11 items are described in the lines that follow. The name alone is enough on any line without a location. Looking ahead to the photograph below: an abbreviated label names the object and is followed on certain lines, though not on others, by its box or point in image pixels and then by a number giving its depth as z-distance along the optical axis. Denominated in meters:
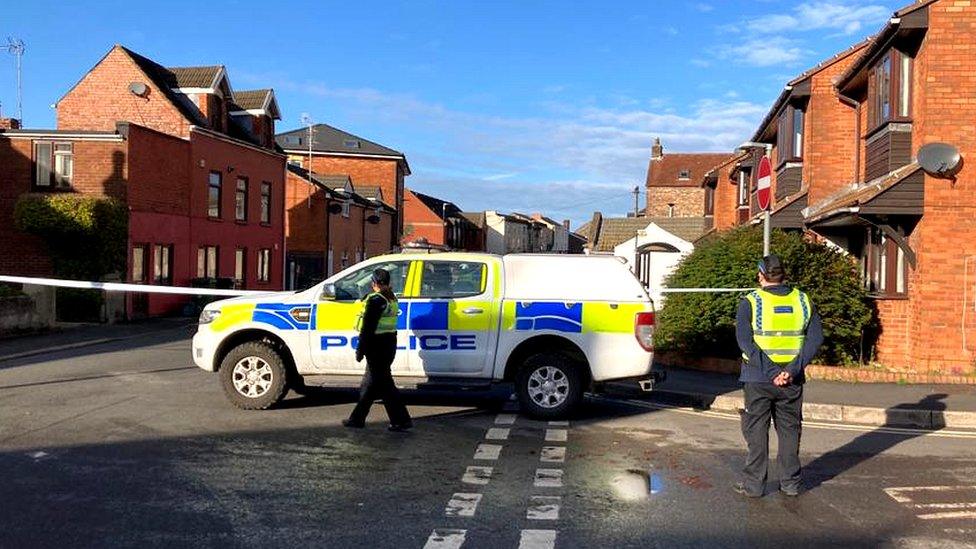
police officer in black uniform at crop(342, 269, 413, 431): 8.61
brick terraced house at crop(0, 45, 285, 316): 24.75
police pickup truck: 9.45
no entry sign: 11.41
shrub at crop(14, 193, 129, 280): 23.20
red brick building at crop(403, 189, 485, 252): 71.94
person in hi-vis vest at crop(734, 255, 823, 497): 6.43
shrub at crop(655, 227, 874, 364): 13.38
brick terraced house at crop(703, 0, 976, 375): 12.90
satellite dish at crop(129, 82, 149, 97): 29.81
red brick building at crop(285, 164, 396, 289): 42.84
